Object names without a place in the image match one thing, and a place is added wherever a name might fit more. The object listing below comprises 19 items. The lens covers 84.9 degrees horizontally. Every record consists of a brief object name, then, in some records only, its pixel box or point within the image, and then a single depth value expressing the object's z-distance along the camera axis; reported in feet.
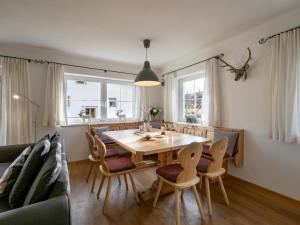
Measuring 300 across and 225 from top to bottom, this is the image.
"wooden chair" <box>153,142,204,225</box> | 5.47
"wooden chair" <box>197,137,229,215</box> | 6.29
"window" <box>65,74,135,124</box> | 12.80
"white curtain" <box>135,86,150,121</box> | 15.02
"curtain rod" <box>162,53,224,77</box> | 10.09
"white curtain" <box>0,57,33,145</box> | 9.86
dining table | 6.39
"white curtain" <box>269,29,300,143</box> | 6.81
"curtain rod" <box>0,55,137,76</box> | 10.76
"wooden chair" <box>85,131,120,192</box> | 8.26
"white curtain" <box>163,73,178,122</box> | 14.07
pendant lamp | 8.92
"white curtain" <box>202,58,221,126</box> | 10.07
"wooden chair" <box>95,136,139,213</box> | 6.63
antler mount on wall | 8.71
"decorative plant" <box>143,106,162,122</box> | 15.12
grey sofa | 2.77
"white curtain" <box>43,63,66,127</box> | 11.07
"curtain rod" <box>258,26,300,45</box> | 7.68
